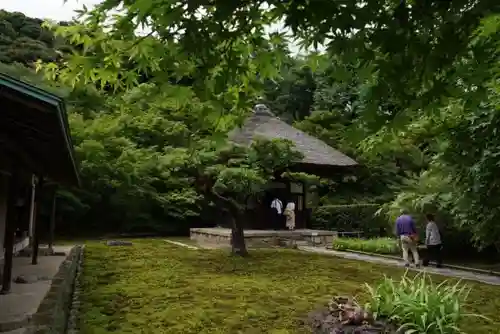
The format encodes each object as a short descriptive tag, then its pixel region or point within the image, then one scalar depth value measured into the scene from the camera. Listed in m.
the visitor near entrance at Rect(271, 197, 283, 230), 18.42
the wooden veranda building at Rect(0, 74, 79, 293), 3.92
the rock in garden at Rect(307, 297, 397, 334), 5.23
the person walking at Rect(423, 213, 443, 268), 11.50
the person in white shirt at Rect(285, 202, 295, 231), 17.92
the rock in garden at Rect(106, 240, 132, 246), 15.57
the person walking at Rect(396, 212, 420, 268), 11.39
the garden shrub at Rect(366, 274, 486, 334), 5.13
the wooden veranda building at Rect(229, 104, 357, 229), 18.25
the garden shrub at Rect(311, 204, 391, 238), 18.88
